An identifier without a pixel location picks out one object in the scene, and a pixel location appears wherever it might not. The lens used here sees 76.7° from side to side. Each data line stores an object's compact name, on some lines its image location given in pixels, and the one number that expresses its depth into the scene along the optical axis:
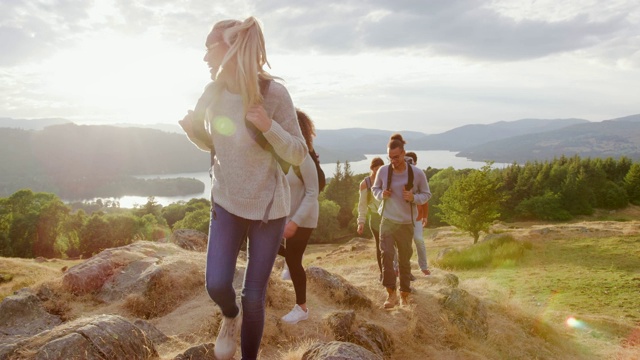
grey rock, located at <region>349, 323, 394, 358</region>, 5.32
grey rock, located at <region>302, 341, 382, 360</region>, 3.53
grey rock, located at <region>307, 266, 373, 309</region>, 7.32
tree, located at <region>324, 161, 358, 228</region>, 67.25
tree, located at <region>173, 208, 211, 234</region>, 58.37
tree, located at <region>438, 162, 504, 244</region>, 26.31
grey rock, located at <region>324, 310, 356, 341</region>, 5.35
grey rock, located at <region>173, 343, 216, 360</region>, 3.84
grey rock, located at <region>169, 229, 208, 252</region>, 13.04
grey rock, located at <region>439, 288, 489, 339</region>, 7.25
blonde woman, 2.84
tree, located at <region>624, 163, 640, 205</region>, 69.12
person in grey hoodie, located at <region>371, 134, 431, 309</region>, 7.24
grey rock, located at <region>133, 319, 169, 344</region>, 4.93
